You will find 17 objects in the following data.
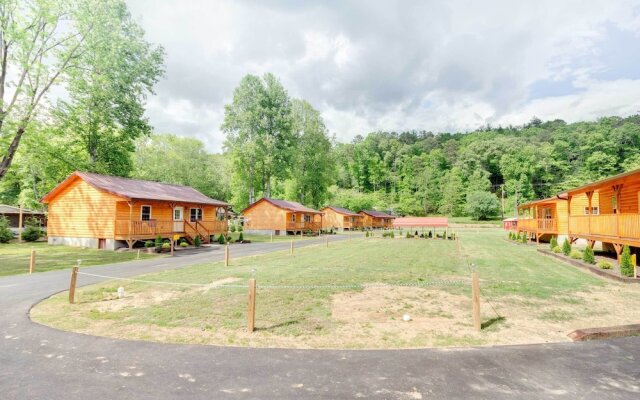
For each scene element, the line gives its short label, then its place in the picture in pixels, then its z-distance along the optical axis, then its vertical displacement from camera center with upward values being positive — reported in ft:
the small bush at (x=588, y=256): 47.75 -5.72
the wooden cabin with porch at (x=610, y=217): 46.26 -0.02
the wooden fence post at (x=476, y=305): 21.89 -5.83
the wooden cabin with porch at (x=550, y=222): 84.79 -1.34
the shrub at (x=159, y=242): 72.64 -5.65
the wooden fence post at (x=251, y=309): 21.77 -6.09
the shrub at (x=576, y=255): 54.28 -6.34
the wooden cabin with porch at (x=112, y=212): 73.36 +1.03
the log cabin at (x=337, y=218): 201.26 -0.80
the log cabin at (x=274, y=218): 138.92 -0.55
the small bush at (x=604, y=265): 42.34 -6.17
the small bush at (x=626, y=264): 37.91 -5.43
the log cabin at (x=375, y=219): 232.32 -1.75
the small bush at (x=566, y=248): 57.97 -5.60
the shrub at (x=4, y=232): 89.94 -4.26
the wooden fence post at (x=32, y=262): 45.34 -6.39
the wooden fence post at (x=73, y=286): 29.04 -6.19
